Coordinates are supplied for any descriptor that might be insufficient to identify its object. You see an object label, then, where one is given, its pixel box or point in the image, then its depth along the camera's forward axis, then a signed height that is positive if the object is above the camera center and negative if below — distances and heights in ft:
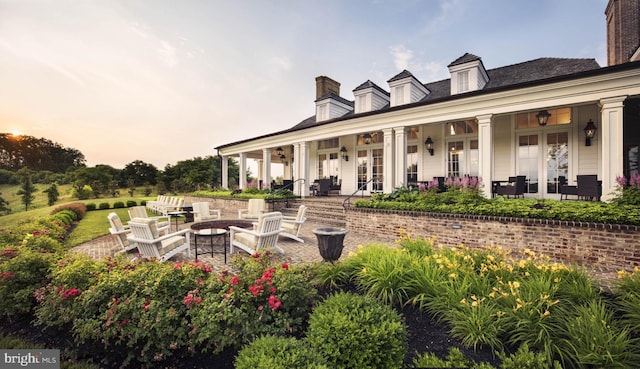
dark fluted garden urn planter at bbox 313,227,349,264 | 14.08 -3.12
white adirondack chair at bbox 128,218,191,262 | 16.46 -3.54
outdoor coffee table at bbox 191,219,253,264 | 19.03 -3.23
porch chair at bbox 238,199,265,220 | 34.77 -2.93
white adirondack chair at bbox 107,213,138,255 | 18.69 -3.39
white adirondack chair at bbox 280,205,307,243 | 23.71 -3.75
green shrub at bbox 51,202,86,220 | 41.01 -3.97
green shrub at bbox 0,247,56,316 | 10.48 -4.00
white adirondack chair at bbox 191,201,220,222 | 32.99 -3.45
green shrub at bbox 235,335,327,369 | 5.63 -3.93
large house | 23.38 +8.11
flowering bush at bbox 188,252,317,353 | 7.66 -3.88
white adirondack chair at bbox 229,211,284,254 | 18.56 -3.73
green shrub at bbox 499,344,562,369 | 6.00 -4.15
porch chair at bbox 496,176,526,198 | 28.03 -0.07
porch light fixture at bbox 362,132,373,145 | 43.32 +8.22
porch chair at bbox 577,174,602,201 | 23.52 +0.17
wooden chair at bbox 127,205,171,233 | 26.94 -2.86
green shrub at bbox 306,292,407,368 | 6.48 -3.99
